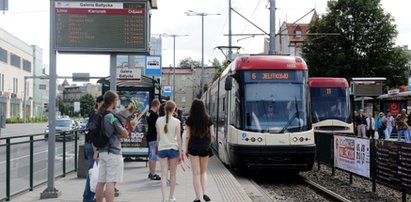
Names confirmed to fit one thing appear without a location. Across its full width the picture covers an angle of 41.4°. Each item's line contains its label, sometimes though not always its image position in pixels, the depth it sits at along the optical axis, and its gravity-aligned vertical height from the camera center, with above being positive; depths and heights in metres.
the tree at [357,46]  49.44 +5.84
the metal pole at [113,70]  10.10 +0.73
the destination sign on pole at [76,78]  27.28 +1.67
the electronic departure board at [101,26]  9.84 +1.54
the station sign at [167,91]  45.66 +1.59
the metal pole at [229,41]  37.22 +5.12
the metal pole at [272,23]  25.38 +4.08
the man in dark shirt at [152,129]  11.67 -0.42
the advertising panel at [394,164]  9.79 -1.06
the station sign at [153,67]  27.00 +2.13
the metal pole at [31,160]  10.29 -0.96
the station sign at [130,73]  14.31 +0.96
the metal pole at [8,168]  8.96 -0.97
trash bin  12.41 -1.27
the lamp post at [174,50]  66.04 +7.17
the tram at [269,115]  13.64 -0.14
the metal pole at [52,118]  9.58 -0.15
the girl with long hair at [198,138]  9.09 -0.48
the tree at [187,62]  155.50 +13.71
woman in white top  9.14 -0.56
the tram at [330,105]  22.95 +0.19
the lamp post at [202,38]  60.25 +8.11
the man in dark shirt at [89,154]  8.63 -0.75
